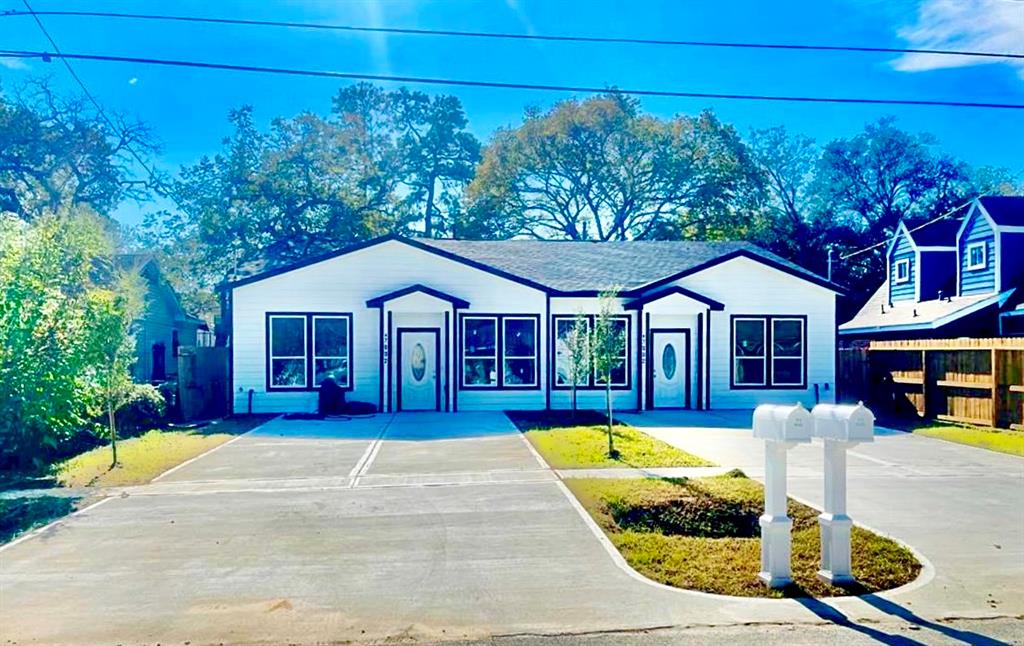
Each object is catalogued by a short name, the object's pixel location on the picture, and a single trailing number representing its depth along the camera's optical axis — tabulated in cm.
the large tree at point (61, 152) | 3172
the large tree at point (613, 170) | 3912
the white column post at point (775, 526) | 577
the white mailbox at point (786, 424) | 574
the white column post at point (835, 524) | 581
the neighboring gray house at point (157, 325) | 2852
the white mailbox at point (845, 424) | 568
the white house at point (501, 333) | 1919
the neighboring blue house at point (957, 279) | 2108
